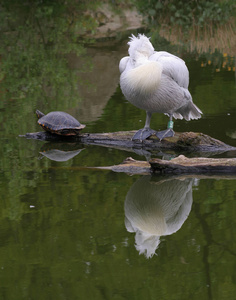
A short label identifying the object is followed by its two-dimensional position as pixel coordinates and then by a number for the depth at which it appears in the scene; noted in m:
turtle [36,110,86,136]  12.81
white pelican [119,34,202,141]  11.58
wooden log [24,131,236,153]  11.88
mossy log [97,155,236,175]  10.40
